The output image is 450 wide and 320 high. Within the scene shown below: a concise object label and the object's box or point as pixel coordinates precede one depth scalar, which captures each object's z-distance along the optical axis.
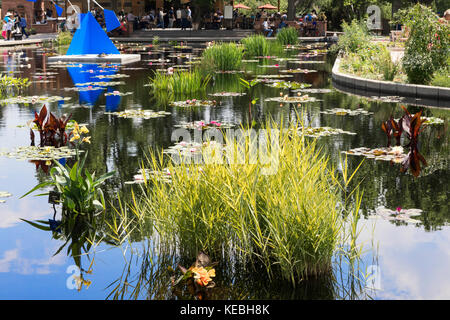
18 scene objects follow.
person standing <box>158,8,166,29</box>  44.16
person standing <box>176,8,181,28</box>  44.03
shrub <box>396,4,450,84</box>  13.17
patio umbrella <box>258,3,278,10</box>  56.77
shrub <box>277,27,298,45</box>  30.08
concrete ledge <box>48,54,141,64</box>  22.56
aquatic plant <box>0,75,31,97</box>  14.48
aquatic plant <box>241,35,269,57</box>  22.97
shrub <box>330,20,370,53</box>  19.82
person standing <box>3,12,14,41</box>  36.94
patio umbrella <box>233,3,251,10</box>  58.55
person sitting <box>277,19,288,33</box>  38.44
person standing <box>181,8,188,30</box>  42.03
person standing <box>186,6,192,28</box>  42.03
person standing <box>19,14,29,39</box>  39.25
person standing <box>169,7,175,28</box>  45.22
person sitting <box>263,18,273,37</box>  38.77
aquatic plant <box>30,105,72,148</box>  8.33
